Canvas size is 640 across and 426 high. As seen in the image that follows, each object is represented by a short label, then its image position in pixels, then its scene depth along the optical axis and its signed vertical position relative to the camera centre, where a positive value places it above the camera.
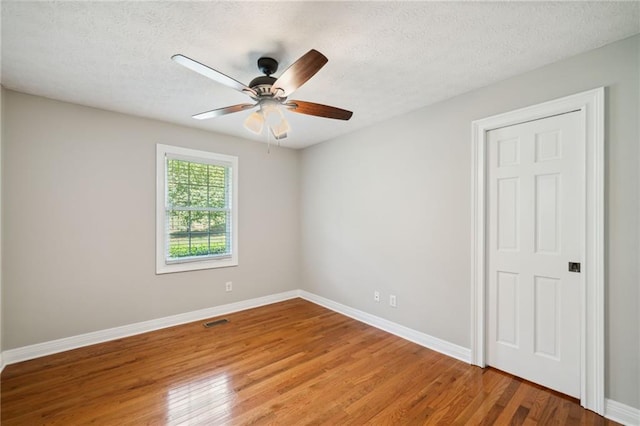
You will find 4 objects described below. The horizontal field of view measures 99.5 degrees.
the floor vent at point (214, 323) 3.47 -1.43
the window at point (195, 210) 3.43 +0.05
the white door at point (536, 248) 2.07 -0.28
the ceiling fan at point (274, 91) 1.60 +0.87
